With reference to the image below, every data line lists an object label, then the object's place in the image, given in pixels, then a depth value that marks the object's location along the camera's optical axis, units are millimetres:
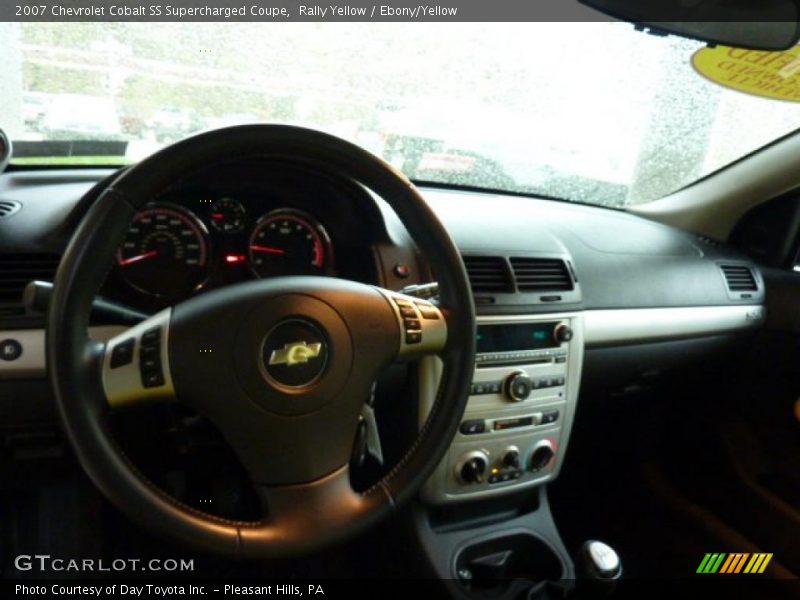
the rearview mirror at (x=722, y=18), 1553
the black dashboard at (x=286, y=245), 1242
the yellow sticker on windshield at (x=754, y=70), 1929
